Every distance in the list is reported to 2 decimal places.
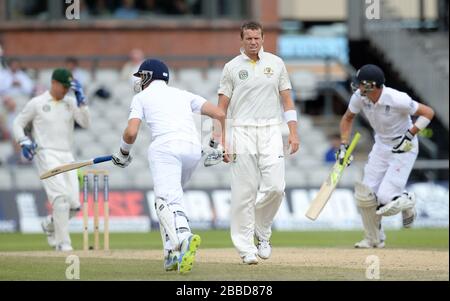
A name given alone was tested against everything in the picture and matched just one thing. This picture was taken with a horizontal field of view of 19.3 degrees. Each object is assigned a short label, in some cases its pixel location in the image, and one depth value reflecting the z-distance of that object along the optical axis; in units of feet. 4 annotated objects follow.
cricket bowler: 43.62
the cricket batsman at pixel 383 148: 51.19
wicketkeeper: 53.31
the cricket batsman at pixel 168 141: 40.40
